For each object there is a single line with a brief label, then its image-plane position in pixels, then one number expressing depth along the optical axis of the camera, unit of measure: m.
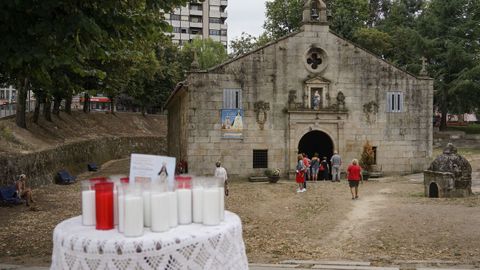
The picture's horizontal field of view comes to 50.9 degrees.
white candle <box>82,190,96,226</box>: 4.44
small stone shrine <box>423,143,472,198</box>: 16.94
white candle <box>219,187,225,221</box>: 4.52
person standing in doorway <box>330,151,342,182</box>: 23.64
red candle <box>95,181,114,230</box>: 4.28
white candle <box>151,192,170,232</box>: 4.16
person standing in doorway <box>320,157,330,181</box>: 24.76
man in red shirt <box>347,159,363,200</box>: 17.33
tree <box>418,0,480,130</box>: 40.62
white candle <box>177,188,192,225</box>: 4.38
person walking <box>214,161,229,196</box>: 17.69
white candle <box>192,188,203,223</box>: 4.44
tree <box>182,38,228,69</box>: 58.09
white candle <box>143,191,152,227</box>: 4.20
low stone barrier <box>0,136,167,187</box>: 18.50
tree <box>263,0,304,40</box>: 47.78
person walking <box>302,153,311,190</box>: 20.30
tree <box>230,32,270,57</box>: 56.12
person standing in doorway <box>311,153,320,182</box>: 23.84
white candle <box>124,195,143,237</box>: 4.05
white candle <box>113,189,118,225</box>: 4.30
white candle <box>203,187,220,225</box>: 4.41
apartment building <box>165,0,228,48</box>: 80.38
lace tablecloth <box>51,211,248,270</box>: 3.96
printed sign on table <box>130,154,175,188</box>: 4.64
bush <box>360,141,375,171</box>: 24.59
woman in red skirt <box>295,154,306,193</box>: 19.78
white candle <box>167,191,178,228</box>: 4.25
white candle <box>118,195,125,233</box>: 4.09
